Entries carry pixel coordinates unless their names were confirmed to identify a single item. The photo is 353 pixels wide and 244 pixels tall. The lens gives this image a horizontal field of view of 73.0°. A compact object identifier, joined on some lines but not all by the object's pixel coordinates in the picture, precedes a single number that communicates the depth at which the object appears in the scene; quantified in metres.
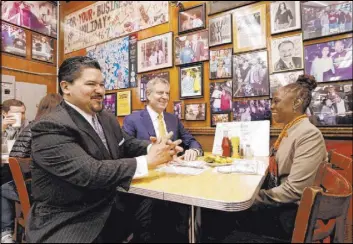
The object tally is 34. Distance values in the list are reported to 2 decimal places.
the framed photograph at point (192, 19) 2.83
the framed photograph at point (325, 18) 2.07
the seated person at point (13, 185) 1.98
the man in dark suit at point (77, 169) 1.07
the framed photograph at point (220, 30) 2.66
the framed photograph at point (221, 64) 2.67
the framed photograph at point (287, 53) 2.29
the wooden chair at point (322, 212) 0.75
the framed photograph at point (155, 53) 3.08
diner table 0.92
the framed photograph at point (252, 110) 2.45
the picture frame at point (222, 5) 2.61
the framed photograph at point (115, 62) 3.51
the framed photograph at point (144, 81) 3.24
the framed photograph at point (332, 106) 2.05
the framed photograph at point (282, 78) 2.30
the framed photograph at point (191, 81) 2.86
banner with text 3.27
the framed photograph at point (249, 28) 2.48
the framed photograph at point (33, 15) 3.47
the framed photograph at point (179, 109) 3.02
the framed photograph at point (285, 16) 2.30
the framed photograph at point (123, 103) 3.47
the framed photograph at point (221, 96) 2.67
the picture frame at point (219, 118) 2.67
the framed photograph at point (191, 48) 2.83
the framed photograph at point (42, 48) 3.81
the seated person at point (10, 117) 2.48
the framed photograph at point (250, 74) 2.46
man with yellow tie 2.47
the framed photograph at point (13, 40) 3.39
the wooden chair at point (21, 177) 1.48
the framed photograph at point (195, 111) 2.85
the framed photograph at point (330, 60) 2.06
